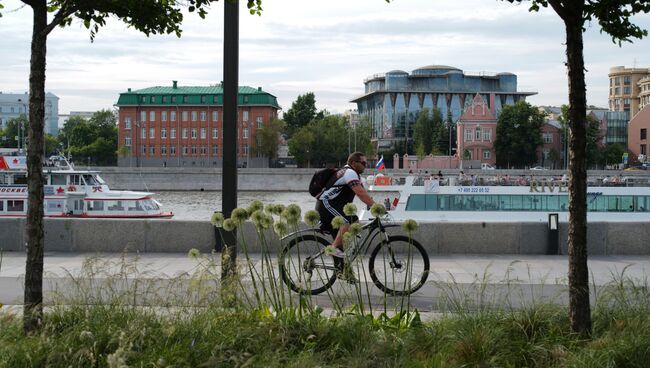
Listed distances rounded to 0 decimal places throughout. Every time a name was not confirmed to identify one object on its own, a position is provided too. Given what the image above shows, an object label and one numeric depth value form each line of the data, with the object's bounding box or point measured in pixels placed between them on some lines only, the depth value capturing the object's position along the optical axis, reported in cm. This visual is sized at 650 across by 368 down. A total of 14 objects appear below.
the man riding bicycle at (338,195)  838
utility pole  794
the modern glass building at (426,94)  14338
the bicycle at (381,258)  797
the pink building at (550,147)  11869
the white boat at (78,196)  4278
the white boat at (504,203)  3331
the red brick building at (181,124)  11775
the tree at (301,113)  13650
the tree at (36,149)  535
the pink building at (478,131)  11850
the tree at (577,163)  514
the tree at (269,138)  11112
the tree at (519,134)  11244
